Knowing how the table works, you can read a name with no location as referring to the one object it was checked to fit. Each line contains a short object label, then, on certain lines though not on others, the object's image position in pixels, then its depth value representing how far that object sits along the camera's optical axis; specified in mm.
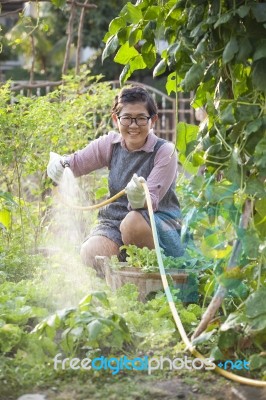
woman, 7395
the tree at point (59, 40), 33219
